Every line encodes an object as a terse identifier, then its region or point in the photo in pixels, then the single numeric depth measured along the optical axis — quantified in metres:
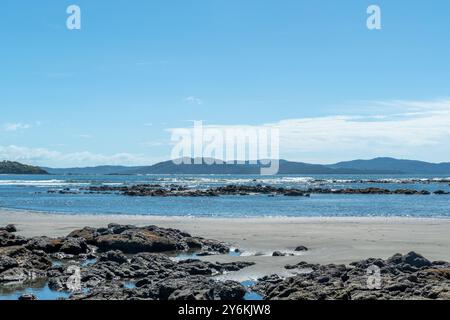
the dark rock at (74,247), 19.73
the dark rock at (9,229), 26.80
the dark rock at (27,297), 12.20
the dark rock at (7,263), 15.52
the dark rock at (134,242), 20.66
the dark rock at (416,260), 15.85
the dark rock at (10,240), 20.52
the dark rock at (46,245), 19.84
